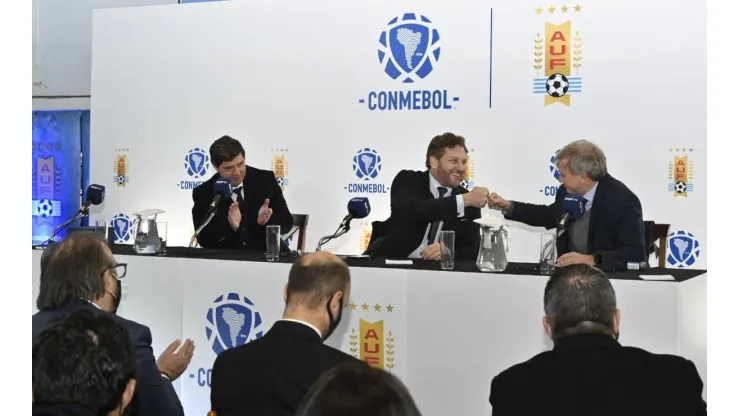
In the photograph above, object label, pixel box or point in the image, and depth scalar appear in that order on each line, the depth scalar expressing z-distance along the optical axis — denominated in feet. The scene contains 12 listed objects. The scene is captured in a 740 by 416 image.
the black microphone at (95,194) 15.51
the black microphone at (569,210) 11.07
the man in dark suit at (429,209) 13.79
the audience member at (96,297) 7.58
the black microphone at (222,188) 13.76
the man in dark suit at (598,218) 10.79
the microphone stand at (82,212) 13.94
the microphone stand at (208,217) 13.26
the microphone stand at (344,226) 12.23
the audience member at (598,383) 6.12
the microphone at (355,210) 12.16
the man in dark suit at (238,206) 15.23
